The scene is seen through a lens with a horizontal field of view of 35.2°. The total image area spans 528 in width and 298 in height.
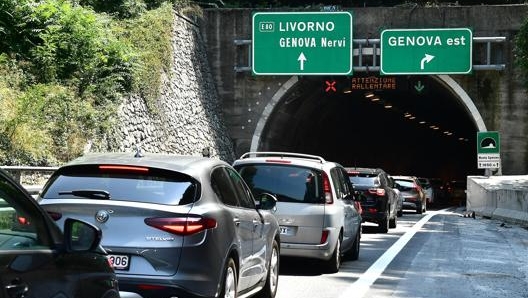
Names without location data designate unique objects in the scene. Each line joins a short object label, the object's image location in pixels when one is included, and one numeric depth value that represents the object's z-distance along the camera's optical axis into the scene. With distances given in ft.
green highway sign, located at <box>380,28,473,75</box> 113.80
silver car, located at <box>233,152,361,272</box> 39.32
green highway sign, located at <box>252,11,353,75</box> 114.01
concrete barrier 82.23
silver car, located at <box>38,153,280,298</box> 21.90
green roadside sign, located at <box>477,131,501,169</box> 111.55
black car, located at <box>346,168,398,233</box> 69.51
